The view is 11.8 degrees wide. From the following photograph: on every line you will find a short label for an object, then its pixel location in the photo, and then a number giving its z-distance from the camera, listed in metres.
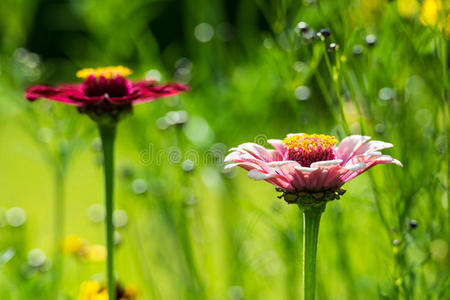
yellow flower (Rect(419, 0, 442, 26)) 0.94
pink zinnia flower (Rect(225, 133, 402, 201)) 0.85
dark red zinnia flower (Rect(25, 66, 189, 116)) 0.92
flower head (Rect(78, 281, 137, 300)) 0.97
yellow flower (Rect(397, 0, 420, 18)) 1.08
